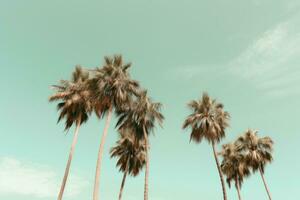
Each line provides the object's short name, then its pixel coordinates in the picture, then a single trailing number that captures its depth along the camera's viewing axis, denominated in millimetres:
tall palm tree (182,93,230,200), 30328
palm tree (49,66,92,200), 29031
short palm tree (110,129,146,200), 40000
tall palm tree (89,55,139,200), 24969
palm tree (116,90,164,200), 29516
